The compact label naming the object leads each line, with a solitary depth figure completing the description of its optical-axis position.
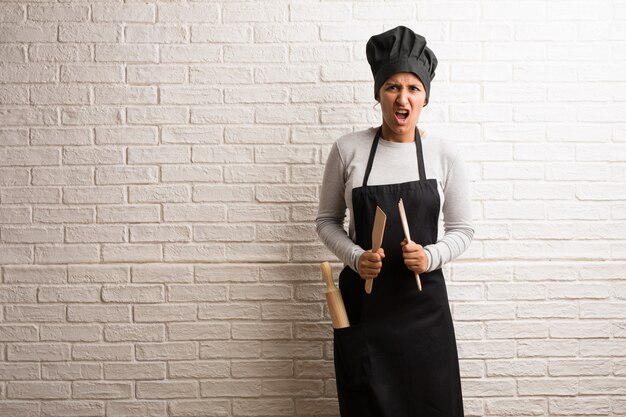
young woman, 2.14
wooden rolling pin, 2.18
